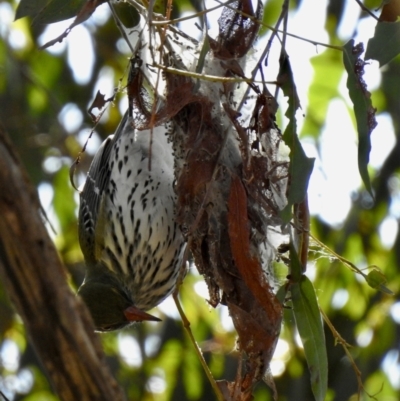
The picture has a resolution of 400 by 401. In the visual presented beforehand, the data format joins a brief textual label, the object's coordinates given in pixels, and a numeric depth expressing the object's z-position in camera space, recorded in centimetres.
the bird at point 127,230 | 669
